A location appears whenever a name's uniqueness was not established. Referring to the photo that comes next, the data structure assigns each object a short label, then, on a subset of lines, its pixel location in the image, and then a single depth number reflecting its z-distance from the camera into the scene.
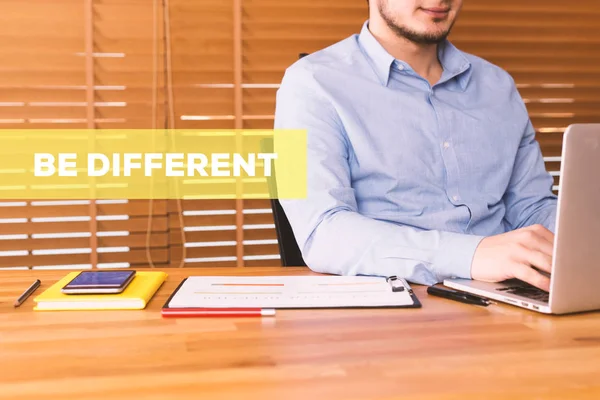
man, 1.41
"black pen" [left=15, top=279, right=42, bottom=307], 1.00
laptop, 0.84
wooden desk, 0.68
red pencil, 0.94
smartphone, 1.01
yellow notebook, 0.98
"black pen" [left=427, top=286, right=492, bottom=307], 1.00
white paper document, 0.98
